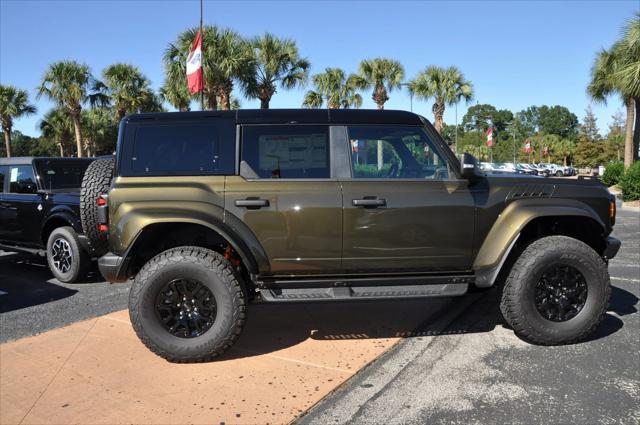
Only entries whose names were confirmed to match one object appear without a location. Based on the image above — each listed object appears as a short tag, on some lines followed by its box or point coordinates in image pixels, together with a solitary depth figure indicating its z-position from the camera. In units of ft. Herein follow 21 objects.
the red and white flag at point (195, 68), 43.50
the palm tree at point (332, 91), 108.48
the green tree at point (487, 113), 480.89
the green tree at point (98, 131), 138.41
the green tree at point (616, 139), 207.21
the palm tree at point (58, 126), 146.20
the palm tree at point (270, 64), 77.61
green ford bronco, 12.58
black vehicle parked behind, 21.43
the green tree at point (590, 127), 285.64
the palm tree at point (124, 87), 98.12
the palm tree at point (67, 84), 97.91
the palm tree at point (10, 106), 116.67
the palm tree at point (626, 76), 59.67
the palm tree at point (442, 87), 103.86
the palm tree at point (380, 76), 100.68
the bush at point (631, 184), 53.67
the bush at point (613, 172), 69.00
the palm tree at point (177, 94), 74.53
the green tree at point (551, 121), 495.00
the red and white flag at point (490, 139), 103.19
